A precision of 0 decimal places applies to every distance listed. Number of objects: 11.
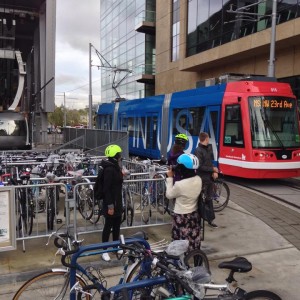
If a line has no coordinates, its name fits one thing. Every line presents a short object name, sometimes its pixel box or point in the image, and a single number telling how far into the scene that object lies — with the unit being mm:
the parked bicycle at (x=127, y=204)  7031
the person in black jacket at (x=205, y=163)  7559
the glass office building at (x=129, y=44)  39531
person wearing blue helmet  4770
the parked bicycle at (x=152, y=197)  7477
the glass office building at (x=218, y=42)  18859
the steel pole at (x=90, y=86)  33119
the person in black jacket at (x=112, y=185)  5629
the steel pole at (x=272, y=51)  15403
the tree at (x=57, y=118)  93038
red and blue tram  11797
